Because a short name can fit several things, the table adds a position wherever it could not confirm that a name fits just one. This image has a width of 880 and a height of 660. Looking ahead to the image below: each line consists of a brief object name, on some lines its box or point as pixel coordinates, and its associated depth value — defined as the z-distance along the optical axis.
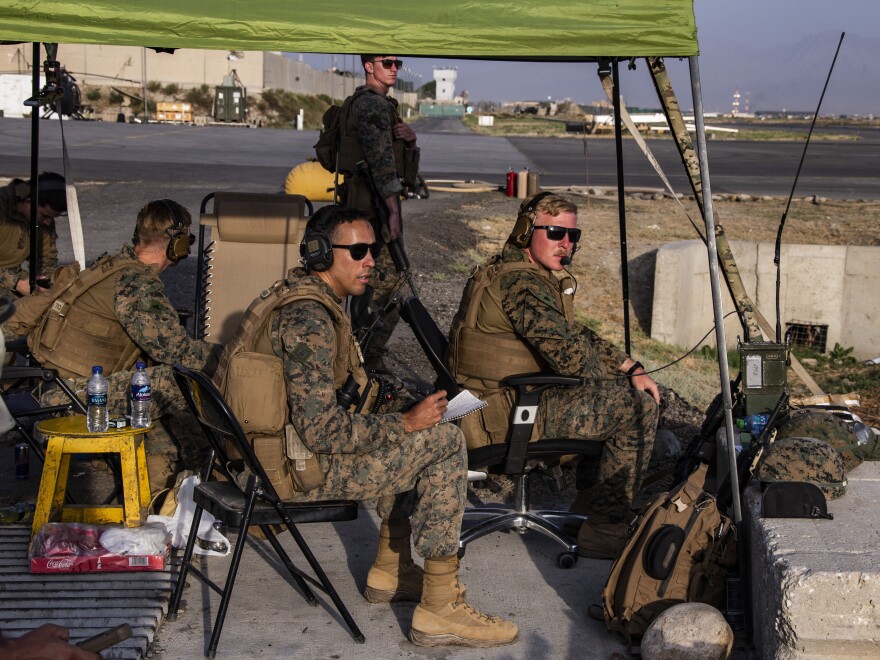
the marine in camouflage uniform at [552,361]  4.73
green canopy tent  4.01
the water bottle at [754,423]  4.87
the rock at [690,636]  3.65
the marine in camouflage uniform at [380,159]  6.66
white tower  141.00
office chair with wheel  4.65
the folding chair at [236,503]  3.74
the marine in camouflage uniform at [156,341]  4.98
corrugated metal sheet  3.91
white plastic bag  4.69
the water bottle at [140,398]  4.62
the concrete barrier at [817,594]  3.52
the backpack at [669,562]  4.02
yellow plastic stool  4.50
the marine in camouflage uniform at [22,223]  6.98
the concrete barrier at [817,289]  13.18
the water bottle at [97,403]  4.48
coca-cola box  4.38
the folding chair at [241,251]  6.75
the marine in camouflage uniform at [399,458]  3.84
